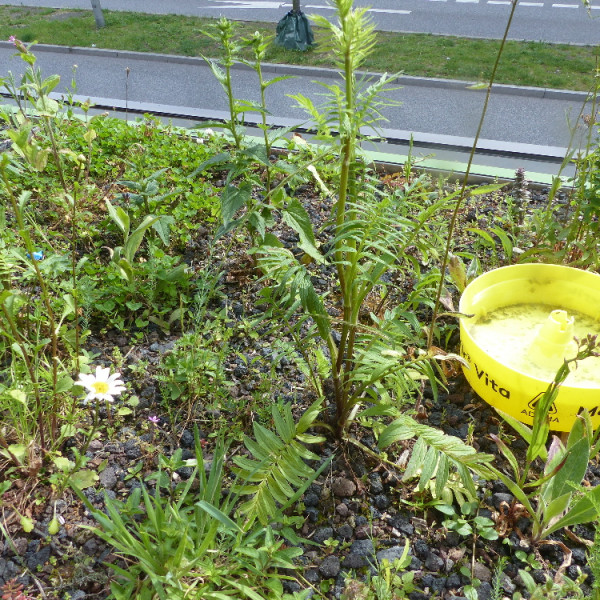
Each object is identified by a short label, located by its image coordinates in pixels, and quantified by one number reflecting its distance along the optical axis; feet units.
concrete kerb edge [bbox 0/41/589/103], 6.00
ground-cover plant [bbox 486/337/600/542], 1.66
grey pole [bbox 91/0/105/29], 8.41
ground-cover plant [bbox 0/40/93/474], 1.73
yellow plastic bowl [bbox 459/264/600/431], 1.87
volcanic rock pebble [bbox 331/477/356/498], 1.87
